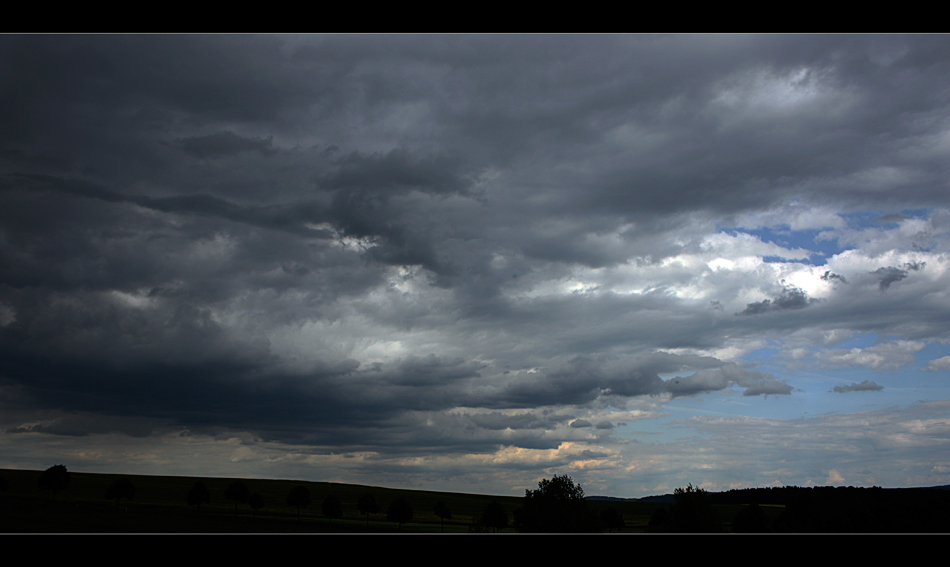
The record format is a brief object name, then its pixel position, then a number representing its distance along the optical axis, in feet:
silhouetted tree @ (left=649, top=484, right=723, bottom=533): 255.50
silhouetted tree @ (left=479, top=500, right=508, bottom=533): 384.68
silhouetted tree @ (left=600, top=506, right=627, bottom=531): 436.35
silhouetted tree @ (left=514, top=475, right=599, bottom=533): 261.03
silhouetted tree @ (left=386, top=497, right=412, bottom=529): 441.27
